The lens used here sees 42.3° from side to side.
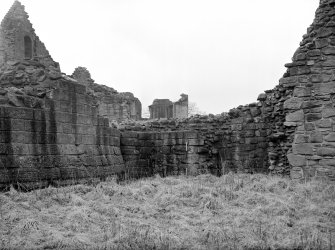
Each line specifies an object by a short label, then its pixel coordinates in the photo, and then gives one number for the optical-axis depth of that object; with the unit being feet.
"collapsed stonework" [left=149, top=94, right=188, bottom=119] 97.71
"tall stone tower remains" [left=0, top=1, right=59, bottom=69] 82.38
